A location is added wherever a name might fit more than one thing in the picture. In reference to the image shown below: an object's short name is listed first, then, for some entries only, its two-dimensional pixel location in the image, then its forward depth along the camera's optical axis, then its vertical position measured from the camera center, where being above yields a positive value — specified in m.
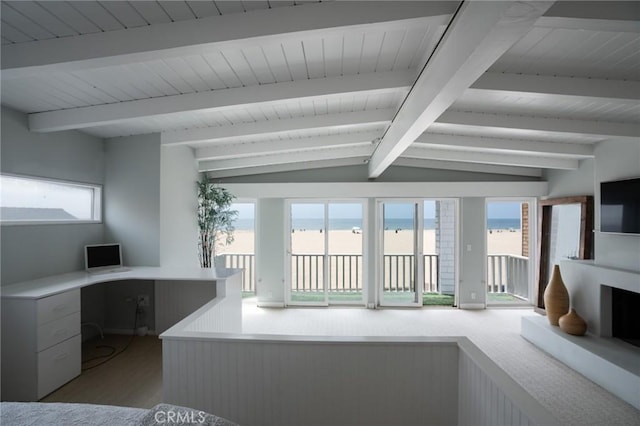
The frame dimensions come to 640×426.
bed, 1.18 -0.88
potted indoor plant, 4.79 -0.05
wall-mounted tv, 3.17 +0.10
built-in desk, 2.38 -1.00
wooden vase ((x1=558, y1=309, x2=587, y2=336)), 3.47 -1.31
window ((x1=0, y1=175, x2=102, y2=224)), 2.81 +0.16
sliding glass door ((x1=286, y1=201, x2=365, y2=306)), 5.62 -0.66
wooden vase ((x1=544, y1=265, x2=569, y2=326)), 3.77 -1.10
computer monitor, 3.42 -0.50
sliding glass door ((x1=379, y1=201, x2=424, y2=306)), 5.55 -0.65
